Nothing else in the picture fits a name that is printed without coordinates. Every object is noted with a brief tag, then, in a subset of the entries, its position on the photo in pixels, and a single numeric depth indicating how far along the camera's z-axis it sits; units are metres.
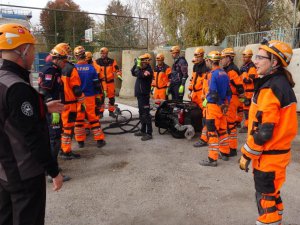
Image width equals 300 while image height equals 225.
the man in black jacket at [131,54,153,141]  6.89
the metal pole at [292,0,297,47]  11.45
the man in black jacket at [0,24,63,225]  1.96
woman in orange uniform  2.64
